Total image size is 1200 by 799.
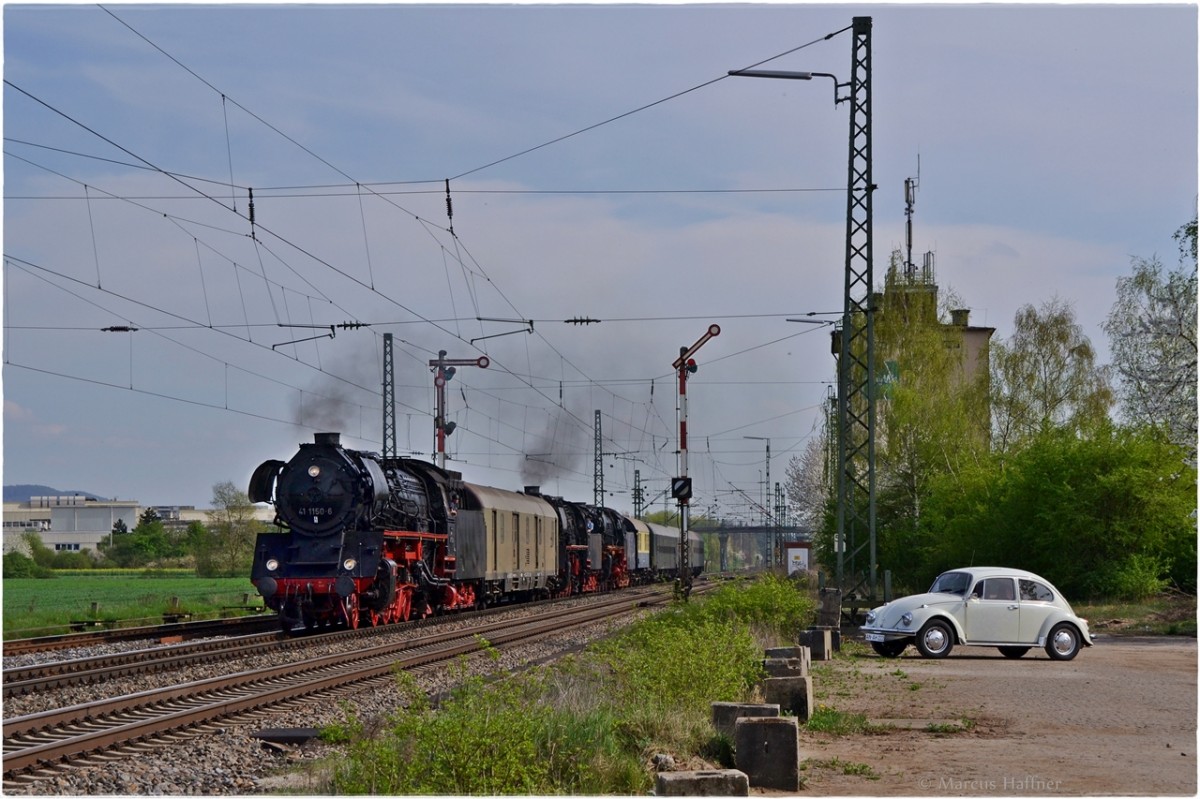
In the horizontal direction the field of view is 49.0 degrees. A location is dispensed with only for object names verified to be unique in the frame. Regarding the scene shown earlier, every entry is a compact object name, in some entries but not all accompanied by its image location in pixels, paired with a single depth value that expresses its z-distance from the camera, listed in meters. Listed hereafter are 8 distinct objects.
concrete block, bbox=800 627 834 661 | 21.70
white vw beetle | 22.17
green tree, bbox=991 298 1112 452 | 53.00
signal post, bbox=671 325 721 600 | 35.59
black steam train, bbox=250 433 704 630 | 27.03
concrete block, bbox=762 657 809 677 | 14.59
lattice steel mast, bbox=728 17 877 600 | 27.56
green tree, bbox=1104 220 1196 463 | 37.12
